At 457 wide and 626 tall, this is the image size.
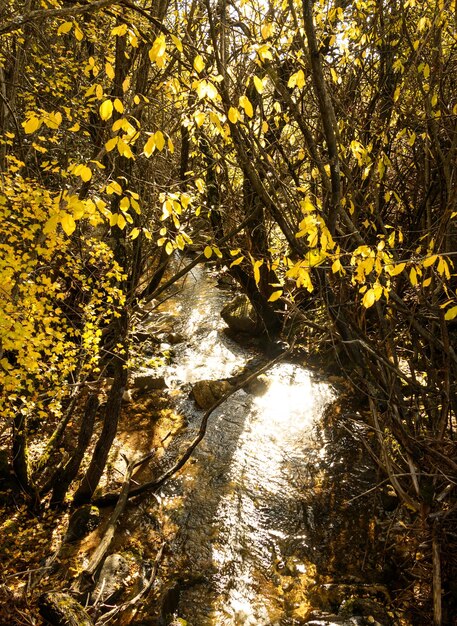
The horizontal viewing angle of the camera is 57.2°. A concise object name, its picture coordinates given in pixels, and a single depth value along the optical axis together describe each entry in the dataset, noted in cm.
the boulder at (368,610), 465
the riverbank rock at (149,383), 948
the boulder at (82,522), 608
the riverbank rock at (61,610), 430
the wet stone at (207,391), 889
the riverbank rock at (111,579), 500
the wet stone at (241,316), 1137
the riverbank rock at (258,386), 957
